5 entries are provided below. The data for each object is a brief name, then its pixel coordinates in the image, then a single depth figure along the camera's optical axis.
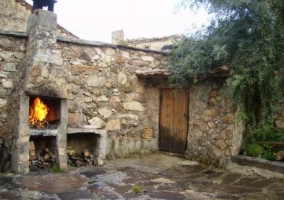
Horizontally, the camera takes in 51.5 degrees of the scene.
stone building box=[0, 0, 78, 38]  10.65
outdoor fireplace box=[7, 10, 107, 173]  5.38
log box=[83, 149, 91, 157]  6.36
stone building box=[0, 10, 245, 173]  5.61
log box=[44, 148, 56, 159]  5.91
